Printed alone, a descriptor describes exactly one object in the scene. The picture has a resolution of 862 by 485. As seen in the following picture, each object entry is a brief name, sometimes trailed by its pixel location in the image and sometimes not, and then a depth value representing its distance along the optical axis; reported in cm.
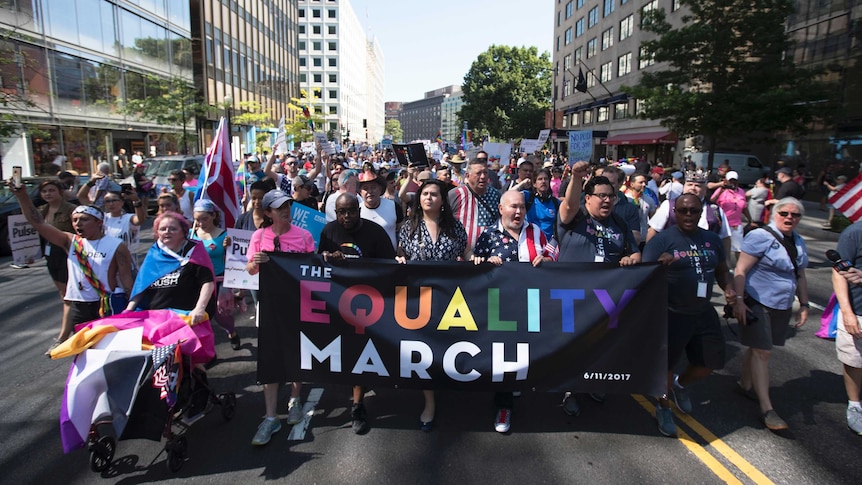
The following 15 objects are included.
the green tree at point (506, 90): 6981
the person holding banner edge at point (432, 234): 421
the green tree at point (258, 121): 3788
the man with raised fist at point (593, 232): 427
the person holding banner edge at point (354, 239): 414
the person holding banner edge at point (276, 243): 404
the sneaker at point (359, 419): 406
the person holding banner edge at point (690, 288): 401
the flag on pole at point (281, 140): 1201
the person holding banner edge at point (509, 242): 409
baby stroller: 323
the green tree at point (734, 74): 1889
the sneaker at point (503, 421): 402
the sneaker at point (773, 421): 401
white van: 2744
